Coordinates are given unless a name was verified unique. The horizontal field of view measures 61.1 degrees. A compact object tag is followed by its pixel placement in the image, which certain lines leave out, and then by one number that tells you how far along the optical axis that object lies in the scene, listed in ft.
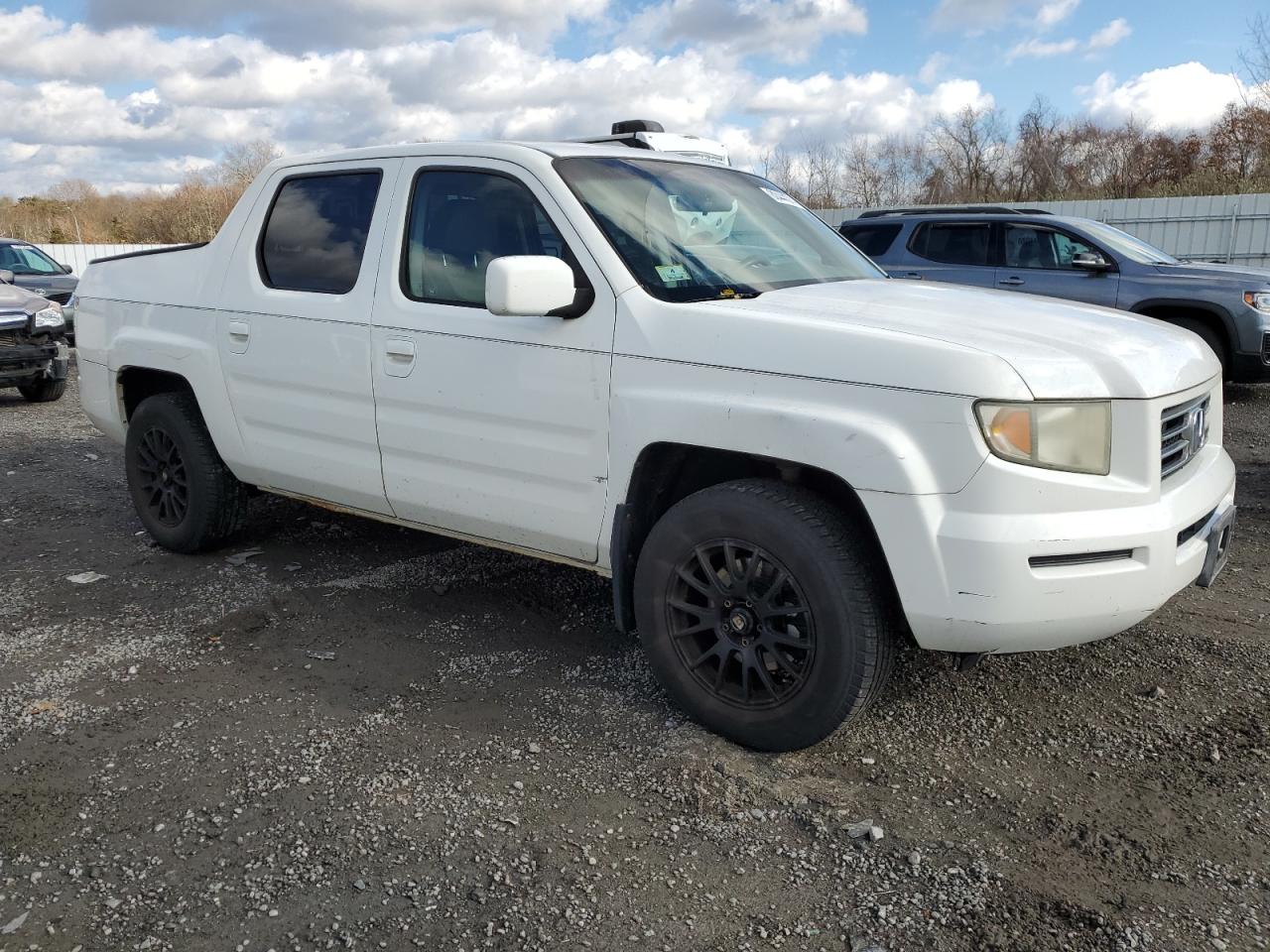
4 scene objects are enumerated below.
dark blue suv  31.58
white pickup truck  9.39
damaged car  34.45
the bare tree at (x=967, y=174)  106.42
